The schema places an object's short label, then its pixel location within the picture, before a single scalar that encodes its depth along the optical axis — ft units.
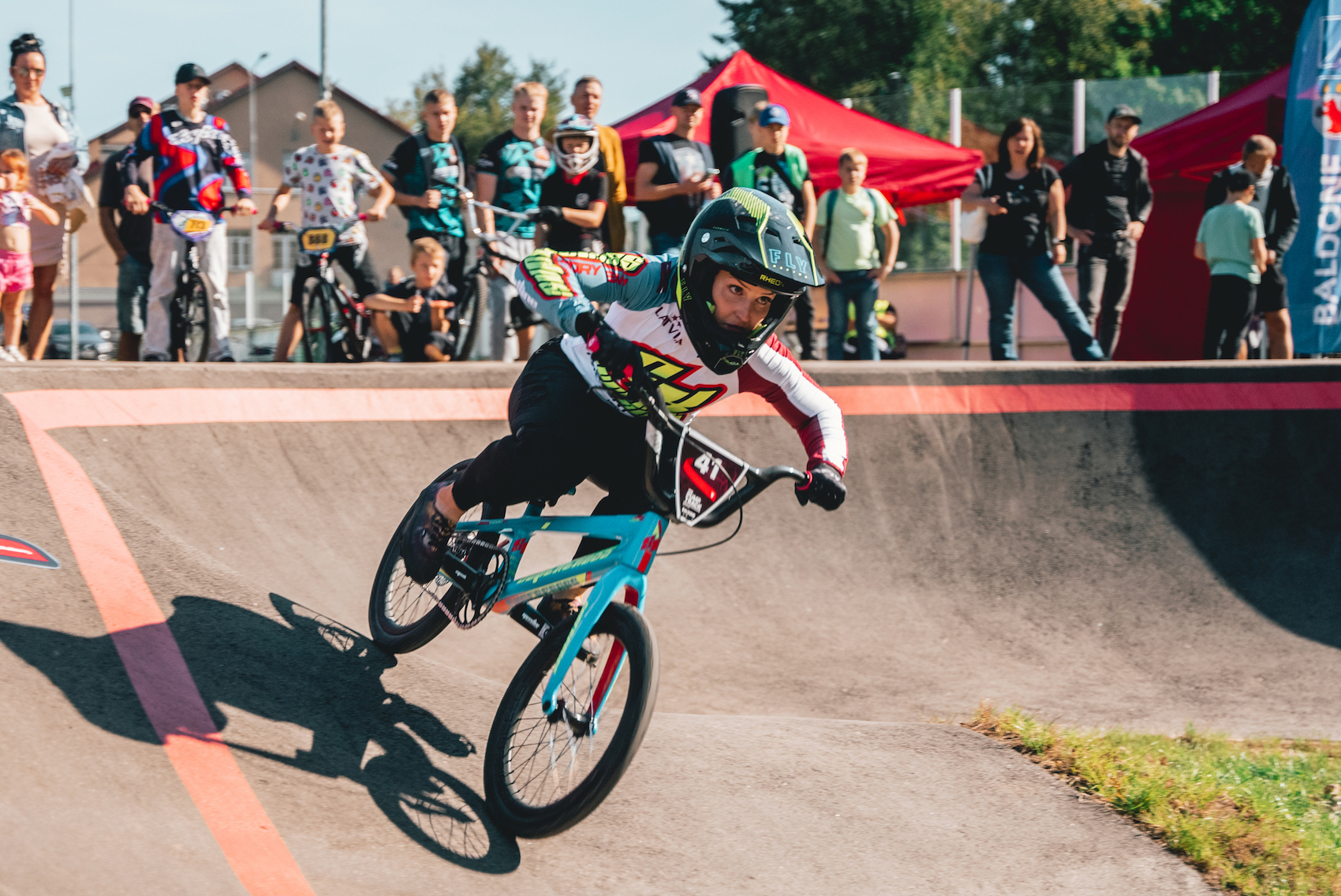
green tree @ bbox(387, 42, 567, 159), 298.76
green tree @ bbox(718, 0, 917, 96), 173.37
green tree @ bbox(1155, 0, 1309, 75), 149.79
